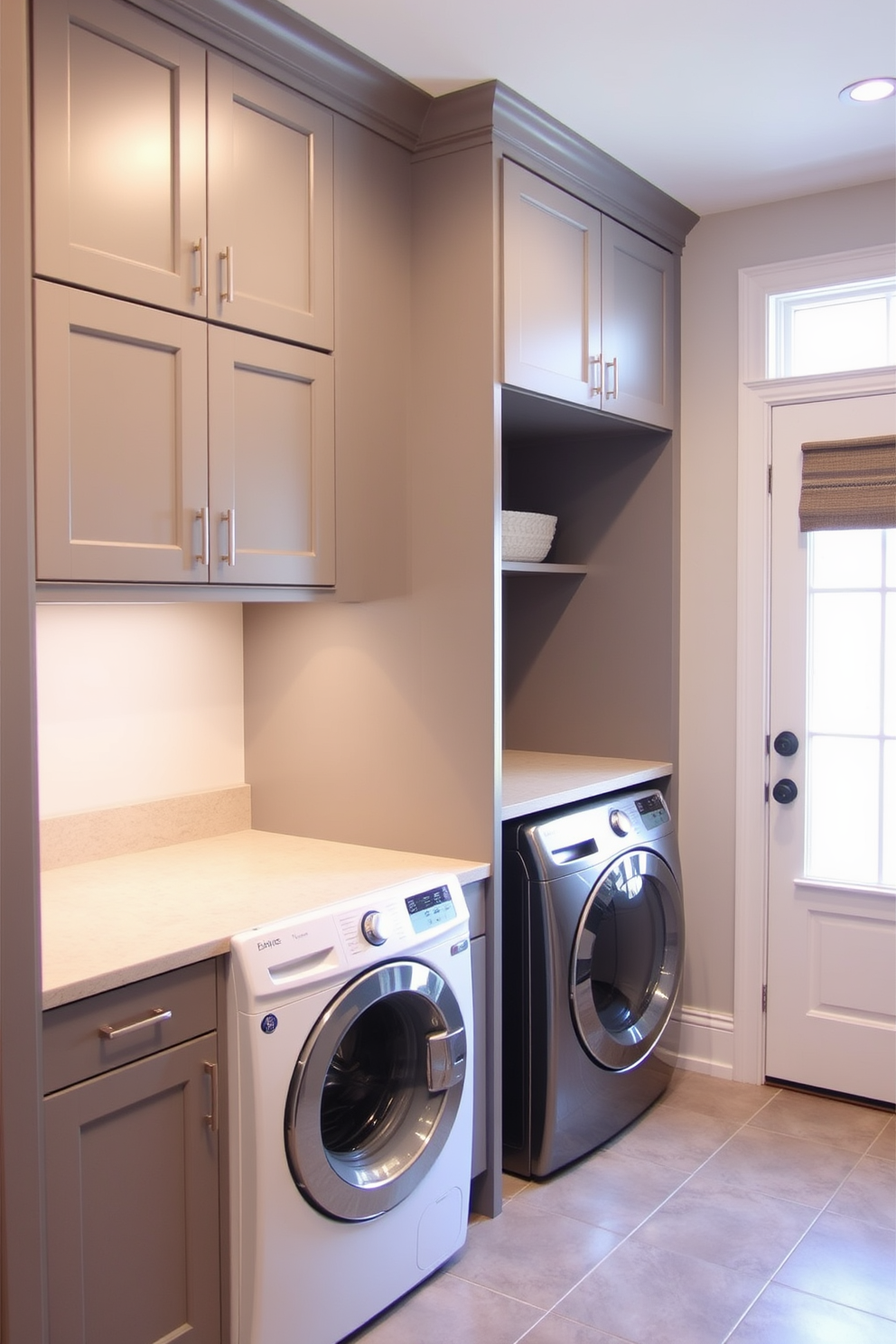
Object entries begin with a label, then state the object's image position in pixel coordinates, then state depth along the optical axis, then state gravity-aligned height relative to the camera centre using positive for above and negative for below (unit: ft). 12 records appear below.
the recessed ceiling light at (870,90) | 8.45 +4.11
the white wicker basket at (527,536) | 10.31 +0.93
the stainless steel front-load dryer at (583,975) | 8.89 -2.86
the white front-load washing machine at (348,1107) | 6.38 -2.96
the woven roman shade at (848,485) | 10.25 +1.38
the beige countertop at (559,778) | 9.14 -1.28
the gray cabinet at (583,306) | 8.73 +2.81
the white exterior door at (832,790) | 10.48 -1.46
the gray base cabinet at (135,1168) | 5.62 -2.79
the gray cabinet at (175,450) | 6.20 +1.14
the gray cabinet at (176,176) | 6.18 +2.78
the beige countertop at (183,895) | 6.01 -1.69
